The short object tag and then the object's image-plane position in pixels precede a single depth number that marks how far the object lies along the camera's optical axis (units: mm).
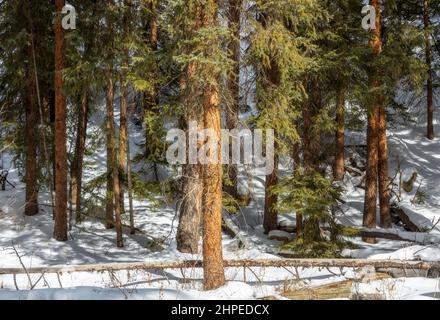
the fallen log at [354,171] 20508
